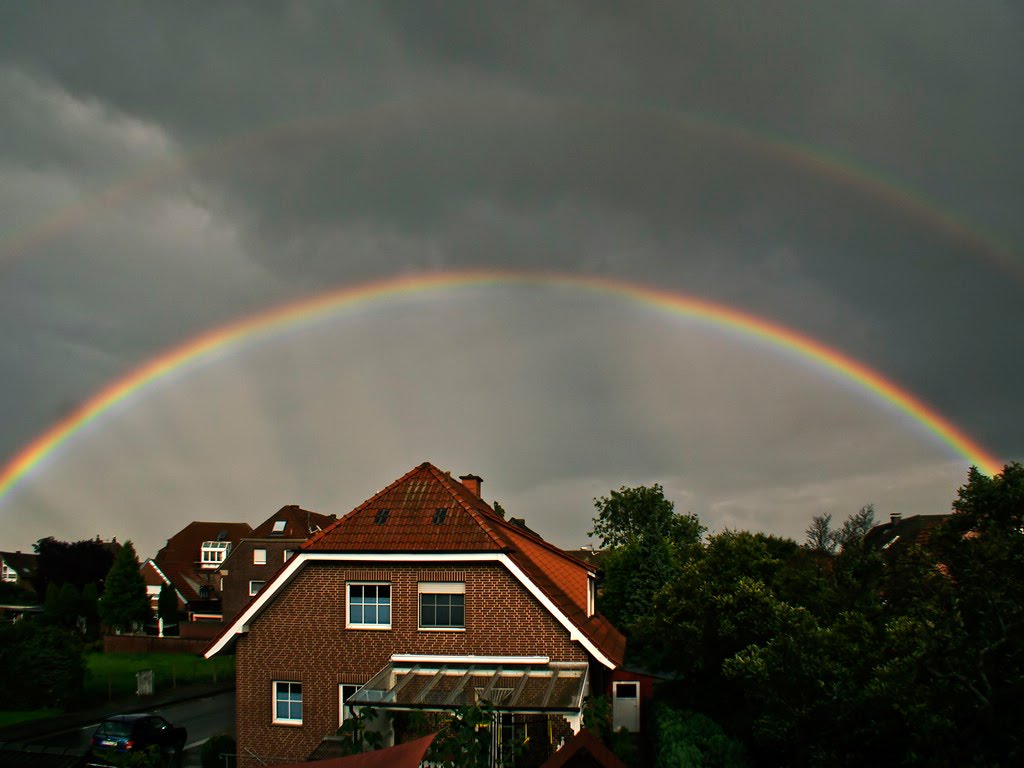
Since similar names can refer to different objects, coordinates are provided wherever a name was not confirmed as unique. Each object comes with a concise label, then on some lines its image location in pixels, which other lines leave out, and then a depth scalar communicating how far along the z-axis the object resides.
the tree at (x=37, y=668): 34.59
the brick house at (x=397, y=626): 21.34
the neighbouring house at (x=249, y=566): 62.00
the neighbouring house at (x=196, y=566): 79.38
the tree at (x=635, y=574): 50.12
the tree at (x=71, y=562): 82.12
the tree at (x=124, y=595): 65.75
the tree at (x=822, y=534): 58.64
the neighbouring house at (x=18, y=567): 106.66
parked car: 23.90
